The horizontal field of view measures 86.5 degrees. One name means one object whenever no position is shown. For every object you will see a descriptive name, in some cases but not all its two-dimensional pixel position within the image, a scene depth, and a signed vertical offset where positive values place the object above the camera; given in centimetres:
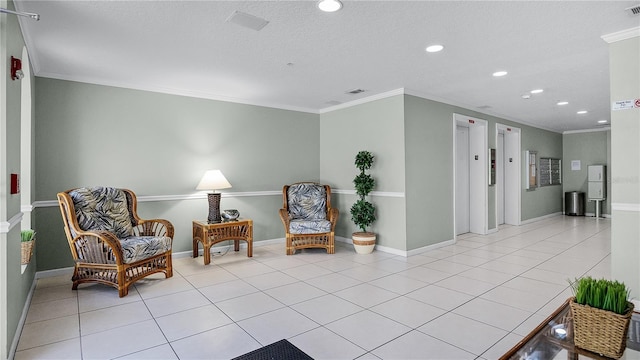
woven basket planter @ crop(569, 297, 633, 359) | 136 -62
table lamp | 482 -9
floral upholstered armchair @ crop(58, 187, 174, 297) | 339 -61
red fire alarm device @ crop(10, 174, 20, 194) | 224 -1
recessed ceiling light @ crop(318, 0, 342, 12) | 246 +130
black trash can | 930 -66
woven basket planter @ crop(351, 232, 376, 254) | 508 -92
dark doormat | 218 -113
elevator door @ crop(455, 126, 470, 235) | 659 -2
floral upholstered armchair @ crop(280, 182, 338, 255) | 511 -57
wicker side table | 454 -72
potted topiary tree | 514 -41
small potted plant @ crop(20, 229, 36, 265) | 309 -58
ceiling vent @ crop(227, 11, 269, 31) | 268 +131
